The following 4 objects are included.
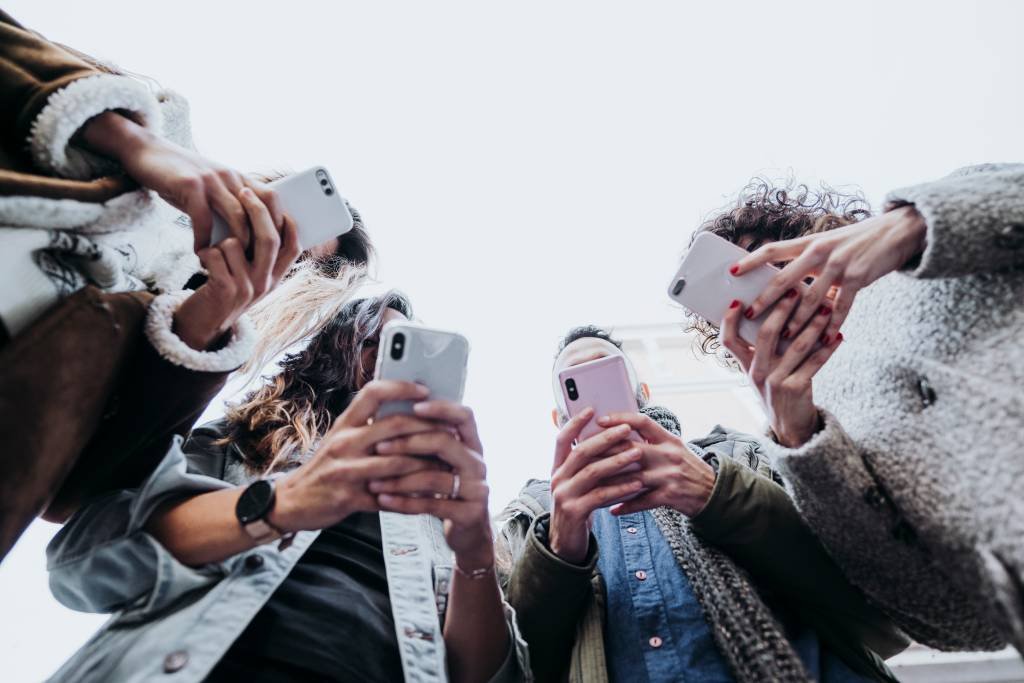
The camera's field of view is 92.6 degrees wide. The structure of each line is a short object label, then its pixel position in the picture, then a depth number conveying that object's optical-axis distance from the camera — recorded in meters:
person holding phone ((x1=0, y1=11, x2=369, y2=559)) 0.56
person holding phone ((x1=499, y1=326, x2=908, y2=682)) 0.90
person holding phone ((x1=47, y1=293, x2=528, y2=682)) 0.67
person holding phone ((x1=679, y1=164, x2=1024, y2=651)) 0.57
